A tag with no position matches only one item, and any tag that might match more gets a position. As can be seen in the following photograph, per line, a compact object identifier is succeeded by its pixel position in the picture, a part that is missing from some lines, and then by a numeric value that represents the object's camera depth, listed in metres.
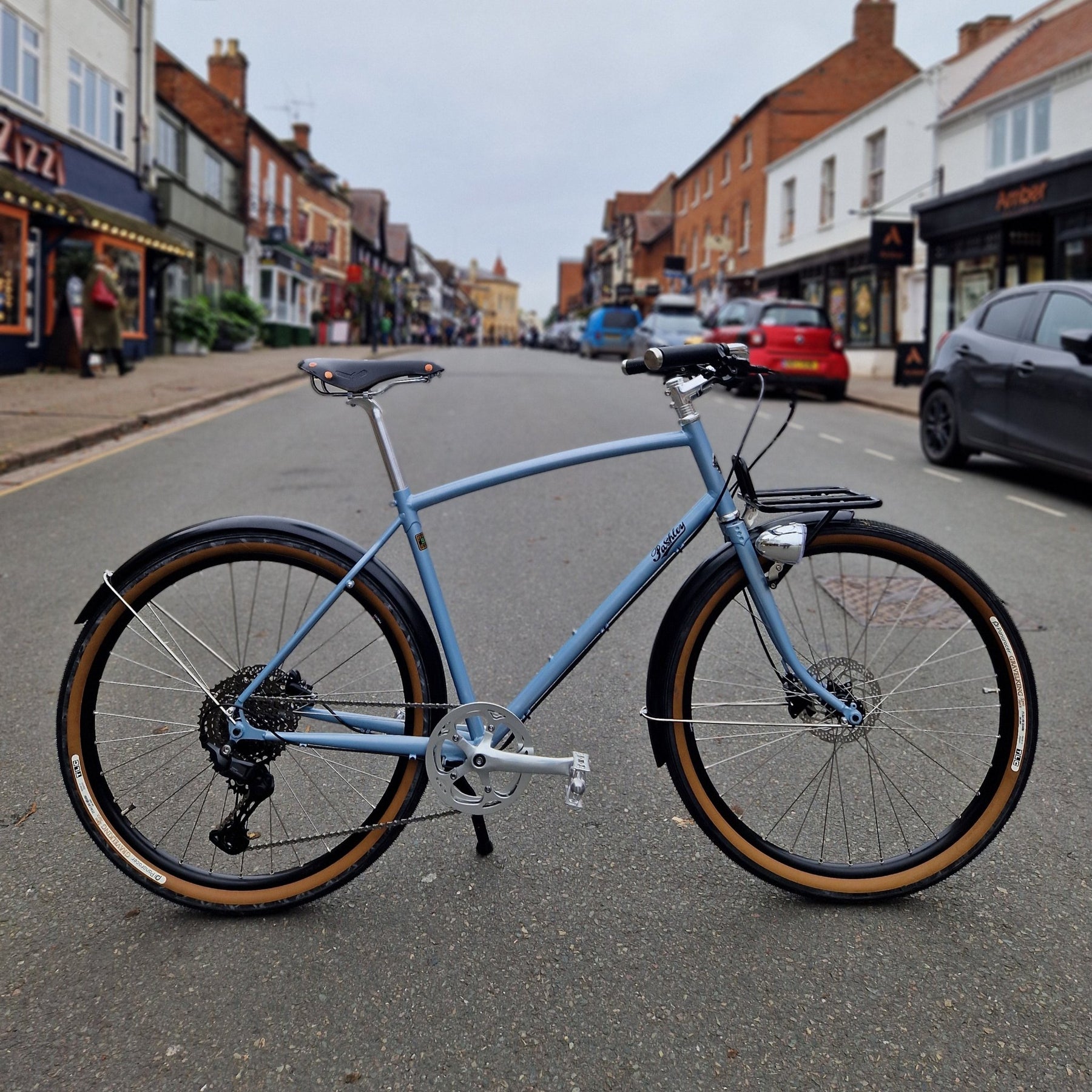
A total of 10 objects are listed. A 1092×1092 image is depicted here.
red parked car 18.45
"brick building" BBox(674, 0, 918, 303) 37.50
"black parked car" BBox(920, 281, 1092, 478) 8.34
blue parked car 36.44
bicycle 2.56
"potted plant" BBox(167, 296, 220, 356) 27.12
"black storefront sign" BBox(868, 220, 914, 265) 22.75
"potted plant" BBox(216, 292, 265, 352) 31.53
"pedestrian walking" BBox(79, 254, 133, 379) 17.78
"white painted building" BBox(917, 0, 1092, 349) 18.91
